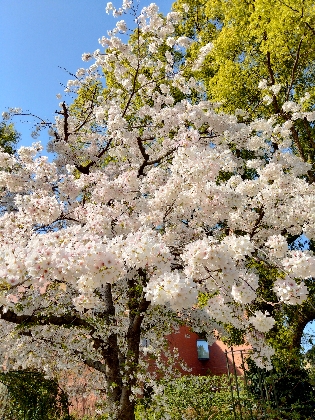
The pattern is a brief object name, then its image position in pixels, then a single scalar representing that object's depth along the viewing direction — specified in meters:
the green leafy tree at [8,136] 15.23
